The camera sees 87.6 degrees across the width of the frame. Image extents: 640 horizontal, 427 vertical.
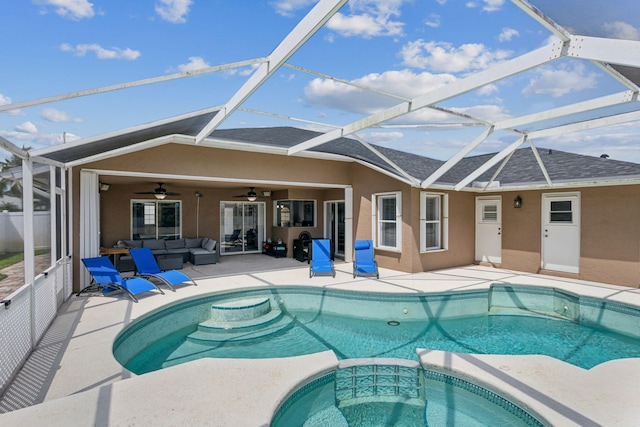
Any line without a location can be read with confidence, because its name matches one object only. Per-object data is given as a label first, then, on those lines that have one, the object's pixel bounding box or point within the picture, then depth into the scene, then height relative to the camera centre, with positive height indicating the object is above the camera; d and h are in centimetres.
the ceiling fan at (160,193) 1093 +44
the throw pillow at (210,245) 1172 -139
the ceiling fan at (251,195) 1252 +43
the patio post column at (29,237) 446 -43
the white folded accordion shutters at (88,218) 758 -28
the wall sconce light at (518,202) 1038 +17
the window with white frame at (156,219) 1215 -49
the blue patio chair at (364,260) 929 -158
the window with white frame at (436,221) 1047 -44
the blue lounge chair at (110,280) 700 -159
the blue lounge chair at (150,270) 780 -160
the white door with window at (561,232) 937 -70
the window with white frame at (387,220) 1012 -41
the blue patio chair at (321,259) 937 -154
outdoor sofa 1009 -153
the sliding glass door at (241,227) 1395 -87
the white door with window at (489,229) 1100 -74
